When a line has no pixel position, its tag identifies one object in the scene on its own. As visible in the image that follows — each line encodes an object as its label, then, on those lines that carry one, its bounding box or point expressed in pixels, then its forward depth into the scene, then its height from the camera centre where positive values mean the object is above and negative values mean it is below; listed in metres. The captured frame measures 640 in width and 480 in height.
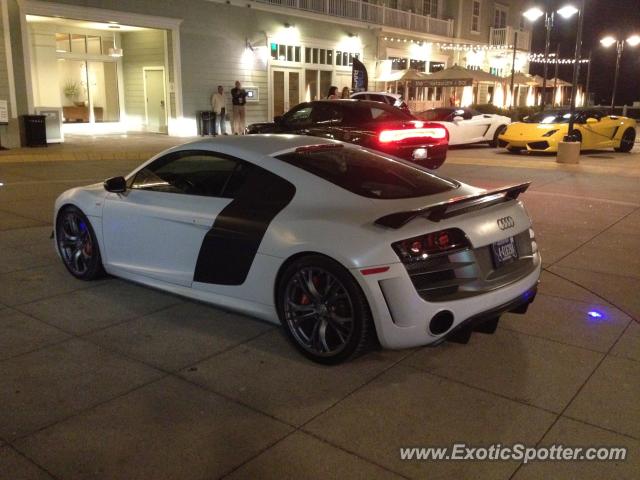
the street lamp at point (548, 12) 23.65 +3.14
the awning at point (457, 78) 26.05 +0.64
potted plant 22.03 -0.05
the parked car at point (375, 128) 10.87 -0.63
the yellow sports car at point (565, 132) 17.42 -1.04
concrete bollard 15.60 -1.39
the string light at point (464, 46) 33.64 +2.61
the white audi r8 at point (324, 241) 3.75 -0.97
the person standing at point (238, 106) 22.16 -0.54
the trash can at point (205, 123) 21.95 -1.12
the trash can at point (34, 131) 17.48 -1.16
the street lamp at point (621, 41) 34.25 +2.92
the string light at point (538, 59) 44.01 +2.47
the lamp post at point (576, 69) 15.54 +0.61
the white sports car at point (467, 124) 19.48 -0.94
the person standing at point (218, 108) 21.92 -0.60
